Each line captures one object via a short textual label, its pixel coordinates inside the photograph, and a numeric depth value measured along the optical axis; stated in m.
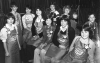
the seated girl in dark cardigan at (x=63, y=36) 3.26
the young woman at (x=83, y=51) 2.94
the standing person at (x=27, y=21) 4.48
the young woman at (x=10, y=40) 3.37
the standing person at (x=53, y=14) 4.66
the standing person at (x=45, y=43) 3.27
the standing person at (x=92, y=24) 4.01
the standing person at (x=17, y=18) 4.38
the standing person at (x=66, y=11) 4.50
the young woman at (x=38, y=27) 3.93
